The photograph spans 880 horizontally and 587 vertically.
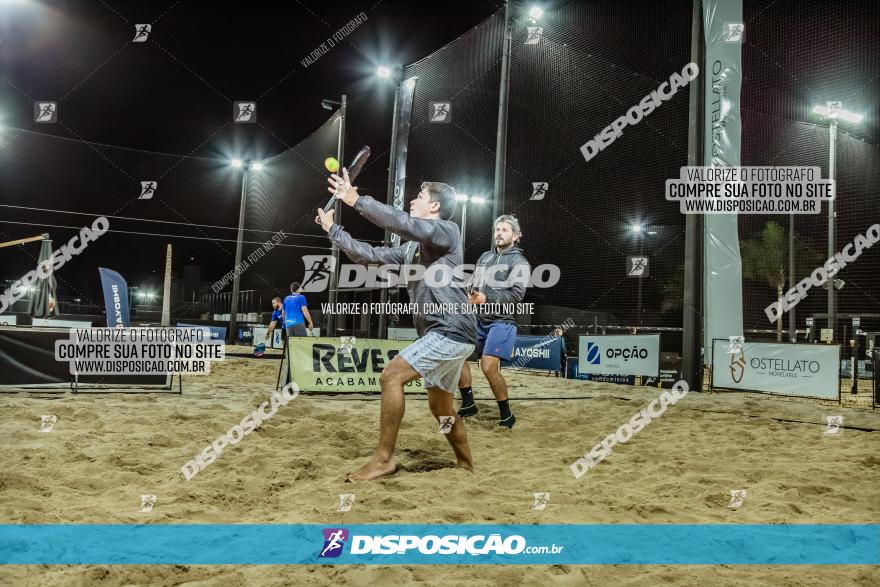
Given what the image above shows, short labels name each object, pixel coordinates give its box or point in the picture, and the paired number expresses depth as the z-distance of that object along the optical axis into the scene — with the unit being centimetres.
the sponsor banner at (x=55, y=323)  1351
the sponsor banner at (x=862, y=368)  1290
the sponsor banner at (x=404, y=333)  1391
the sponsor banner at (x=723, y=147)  907
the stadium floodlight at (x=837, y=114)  1235
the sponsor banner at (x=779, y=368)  815
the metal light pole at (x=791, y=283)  1306
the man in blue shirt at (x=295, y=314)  1055
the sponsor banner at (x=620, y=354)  996
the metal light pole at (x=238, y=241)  1994
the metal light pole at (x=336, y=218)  1359
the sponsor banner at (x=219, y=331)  1848
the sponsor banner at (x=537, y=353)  1173
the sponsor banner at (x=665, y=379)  997
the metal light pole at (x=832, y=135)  1238
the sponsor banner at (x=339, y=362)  700
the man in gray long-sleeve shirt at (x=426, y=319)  316
